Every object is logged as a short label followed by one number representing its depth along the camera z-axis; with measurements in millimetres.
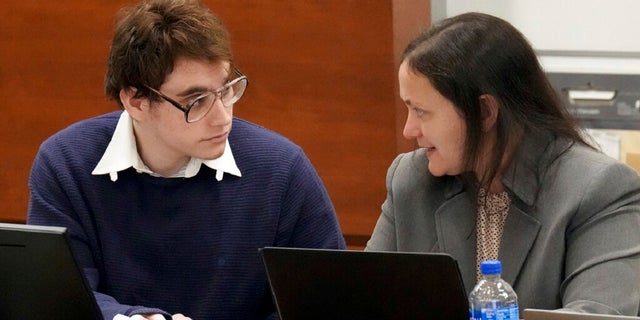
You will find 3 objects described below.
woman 4481
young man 5188
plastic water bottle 3901
